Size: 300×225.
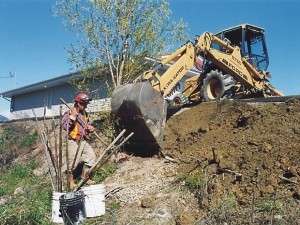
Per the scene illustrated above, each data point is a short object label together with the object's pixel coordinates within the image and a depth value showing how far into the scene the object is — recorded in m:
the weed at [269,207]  4.88
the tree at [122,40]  12.70
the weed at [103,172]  7.68
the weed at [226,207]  4.98
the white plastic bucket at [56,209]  5.55
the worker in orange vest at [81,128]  7.66
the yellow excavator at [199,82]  7.99
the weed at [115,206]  6.26
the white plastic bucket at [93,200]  5.88
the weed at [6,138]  13.43
